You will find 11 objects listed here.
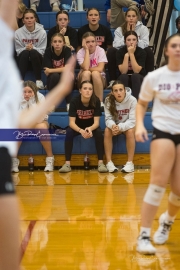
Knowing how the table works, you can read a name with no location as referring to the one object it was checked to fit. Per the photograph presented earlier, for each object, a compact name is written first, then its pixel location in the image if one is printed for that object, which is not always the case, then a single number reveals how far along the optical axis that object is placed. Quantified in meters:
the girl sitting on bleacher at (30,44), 17.64
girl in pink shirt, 16.81
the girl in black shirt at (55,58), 17.05
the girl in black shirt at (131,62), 16.73
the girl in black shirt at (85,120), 15.66
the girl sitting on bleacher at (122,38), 17.63
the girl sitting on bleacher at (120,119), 15.53
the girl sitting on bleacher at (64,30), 18.20
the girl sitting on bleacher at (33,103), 15.84
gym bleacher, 16.25
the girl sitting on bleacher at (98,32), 18.47
